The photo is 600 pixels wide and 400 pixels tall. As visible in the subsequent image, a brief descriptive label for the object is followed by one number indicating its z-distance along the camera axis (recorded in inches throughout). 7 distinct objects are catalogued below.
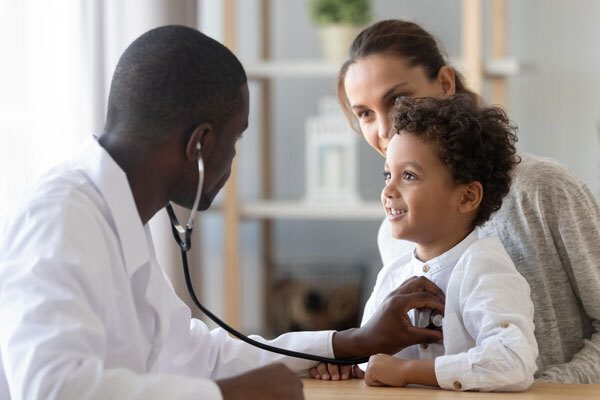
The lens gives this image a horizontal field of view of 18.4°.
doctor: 88.1
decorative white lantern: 204.1
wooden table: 98.2
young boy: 102.1
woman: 111.3
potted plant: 202.3
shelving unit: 195.6
